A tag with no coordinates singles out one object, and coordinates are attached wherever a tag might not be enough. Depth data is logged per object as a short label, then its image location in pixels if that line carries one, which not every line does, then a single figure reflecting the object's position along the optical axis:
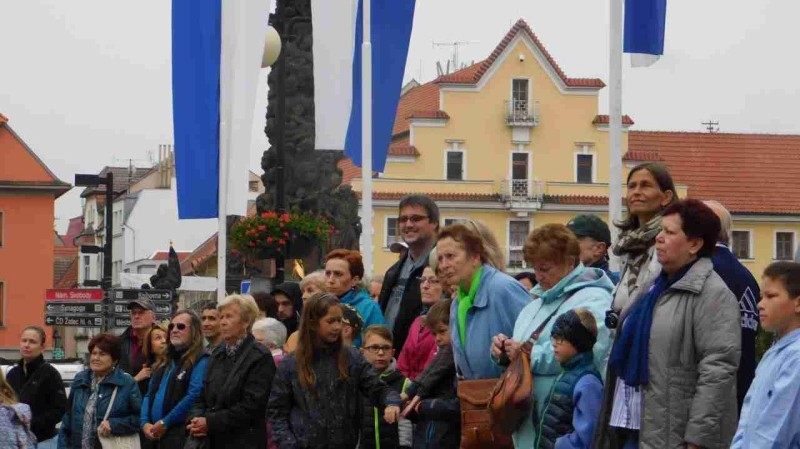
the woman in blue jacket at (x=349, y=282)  11.65
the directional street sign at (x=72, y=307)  33.73
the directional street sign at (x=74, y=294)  34.28
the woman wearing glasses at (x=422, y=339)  10.48
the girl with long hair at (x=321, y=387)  10.41
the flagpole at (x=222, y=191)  17.22
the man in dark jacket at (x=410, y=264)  11.13
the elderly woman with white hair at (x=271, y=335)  12.28
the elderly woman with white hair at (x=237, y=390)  11.55
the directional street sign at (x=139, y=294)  30.49
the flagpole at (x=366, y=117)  15.02
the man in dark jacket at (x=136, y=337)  14.57
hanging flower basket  20.23
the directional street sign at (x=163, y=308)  30.06
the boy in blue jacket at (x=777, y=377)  7.30
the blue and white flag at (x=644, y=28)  12.52
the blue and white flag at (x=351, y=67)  15.86
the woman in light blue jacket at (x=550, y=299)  8.92
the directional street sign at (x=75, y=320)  33.49
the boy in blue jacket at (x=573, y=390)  8.62
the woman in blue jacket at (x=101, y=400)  13.34
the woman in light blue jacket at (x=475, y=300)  9.54
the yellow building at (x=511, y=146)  74.88
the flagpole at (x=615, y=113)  11.51
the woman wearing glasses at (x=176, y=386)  12.46
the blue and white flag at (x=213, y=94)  17.19
